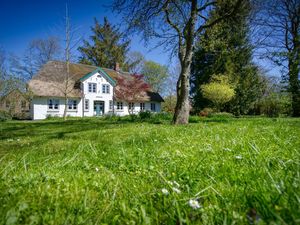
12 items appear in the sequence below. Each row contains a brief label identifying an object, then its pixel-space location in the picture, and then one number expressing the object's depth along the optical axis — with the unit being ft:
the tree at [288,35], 35.32
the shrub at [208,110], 84.48
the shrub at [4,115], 59.04
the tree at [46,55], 96.58
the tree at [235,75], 84.74
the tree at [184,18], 32.09
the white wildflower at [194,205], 3.37
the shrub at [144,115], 53.48
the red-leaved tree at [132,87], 96.48
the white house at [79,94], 90.68
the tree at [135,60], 151.02
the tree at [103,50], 142.00
